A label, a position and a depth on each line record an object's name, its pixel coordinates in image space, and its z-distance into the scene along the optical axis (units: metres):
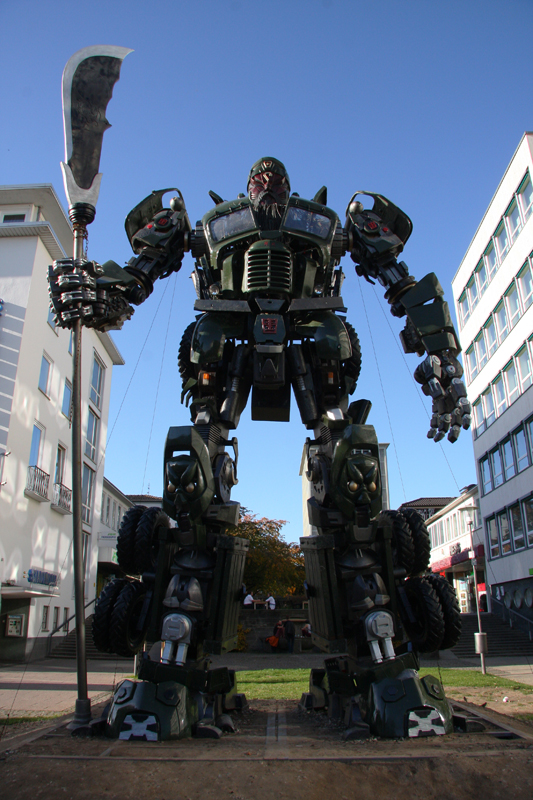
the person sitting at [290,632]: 17.11
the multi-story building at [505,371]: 20.11
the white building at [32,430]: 15.16
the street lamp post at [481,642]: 10.84
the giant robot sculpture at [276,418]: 4.44
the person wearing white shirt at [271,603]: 20.80
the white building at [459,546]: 28.20
